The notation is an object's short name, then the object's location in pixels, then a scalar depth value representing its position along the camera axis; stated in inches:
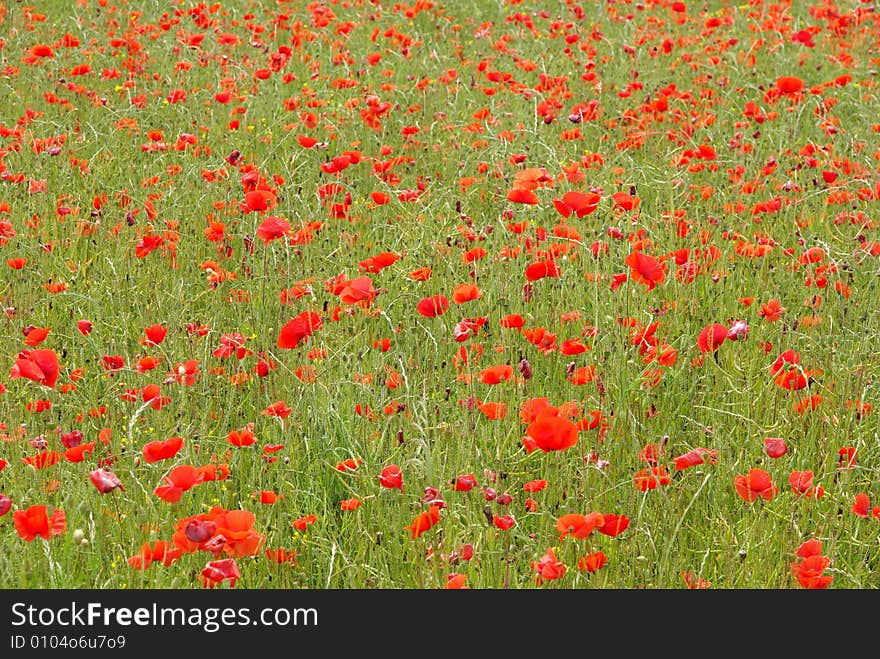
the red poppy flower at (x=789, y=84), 337.4
